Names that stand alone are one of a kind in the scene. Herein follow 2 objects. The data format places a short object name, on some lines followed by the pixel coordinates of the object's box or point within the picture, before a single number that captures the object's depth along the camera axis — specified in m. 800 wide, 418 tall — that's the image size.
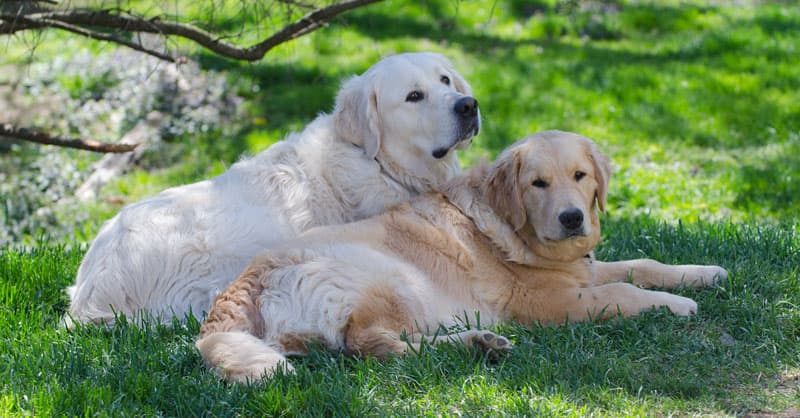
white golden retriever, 9.62
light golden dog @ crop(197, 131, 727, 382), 8.02
